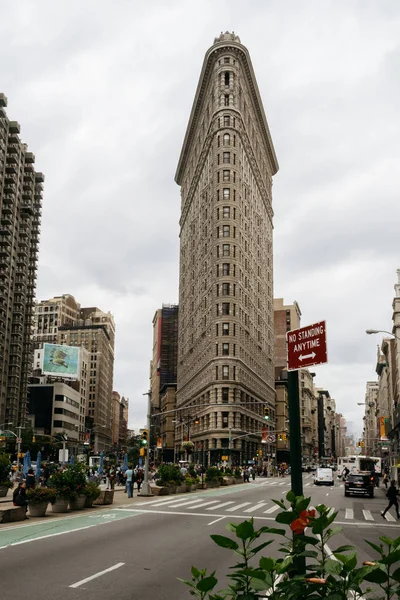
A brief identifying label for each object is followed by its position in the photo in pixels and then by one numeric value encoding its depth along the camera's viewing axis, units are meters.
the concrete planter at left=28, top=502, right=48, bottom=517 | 22.78
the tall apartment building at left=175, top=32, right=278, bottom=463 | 97.31
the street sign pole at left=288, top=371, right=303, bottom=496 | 5.91
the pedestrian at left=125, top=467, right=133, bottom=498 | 35.31
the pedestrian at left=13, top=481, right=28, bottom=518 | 22.24
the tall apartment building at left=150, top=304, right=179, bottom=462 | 151.50
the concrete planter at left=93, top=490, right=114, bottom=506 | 29.38
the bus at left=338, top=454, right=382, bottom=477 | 75.50
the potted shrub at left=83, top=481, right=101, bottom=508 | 26.28
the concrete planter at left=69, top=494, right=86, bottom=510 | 25.84
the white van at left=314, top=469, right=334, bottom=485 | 64.25
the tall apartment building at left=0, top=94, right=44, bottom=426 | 112.38
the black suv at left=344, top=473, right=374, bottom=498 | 43.81
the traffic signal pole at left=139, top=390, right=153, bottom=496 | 37.47
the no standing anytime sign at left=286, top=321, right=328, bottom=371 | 5.88
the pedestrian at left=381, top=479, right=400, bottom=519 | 26.88
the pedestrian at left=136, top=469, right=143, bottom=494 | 44.43
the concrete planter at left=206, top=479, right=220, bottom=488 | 51.47
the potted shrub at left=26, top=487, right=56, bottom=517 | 22.67
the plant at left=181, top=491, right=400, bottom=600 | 3.26
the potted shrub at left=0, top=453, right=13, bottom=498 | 33.84
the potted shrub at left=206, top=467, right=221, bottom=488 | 51.78
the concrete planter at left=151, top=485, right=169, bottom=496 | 39.09
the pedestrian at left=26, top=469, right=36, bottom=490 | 26.13
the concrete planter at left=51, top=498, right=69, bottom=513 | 24.91
